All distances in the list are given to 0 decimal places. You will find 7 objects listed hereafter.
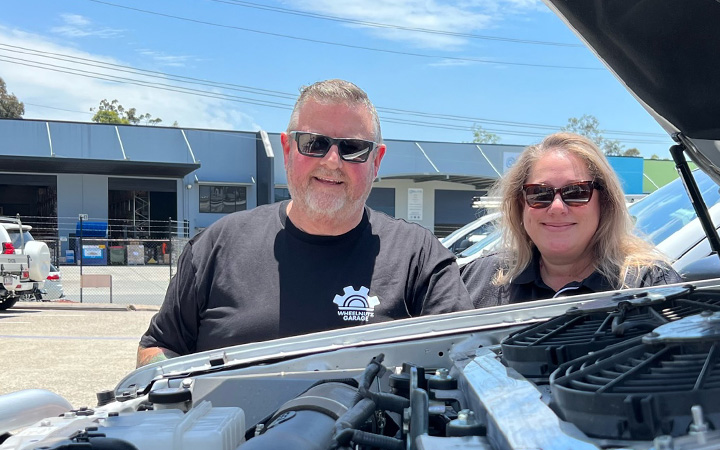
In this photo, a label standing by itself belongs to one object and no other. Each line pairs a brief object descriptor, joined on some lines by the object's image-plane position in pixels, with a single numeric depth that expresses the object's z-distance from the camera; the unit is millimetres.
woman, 2510
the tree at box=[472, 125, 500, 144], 59375
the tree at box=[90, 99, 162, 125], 59594
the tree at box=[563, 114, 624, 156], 54884
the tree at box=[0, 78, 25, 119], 52406
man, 2330
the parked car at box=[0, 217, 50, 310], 12289
